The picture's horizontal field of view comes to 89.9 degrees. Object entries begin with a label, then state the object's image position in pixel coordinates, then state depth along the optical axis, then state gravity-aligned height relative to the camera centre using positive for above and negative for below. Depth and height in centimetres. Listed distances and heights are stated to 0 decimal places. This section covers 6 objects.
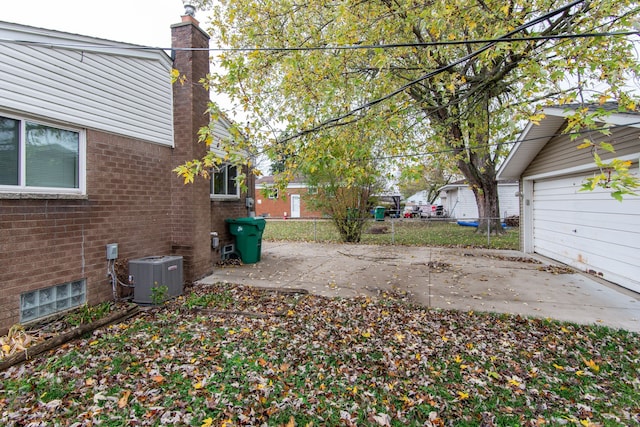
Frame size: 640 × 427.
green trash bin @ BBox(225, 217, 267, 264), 783 -52
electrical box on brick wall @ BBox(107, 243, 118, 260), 479 -53
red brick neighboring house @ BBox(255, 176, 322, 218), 2611 +49
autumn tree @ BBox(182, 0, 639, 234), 442 +253
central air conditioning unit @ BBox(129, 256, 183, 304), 491 -99
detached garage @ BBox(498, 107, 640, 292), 550 +4
